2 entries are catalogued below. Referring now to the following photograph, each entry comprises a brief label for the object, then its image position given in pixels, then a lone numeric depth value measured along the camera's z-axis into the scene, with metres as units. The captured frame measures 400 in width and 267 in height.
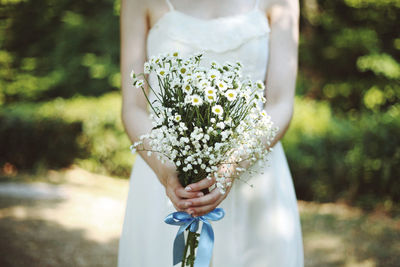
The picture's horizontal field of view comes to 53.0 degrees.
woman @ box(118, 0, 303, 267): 1.94
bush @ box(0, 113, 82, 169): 8.09
